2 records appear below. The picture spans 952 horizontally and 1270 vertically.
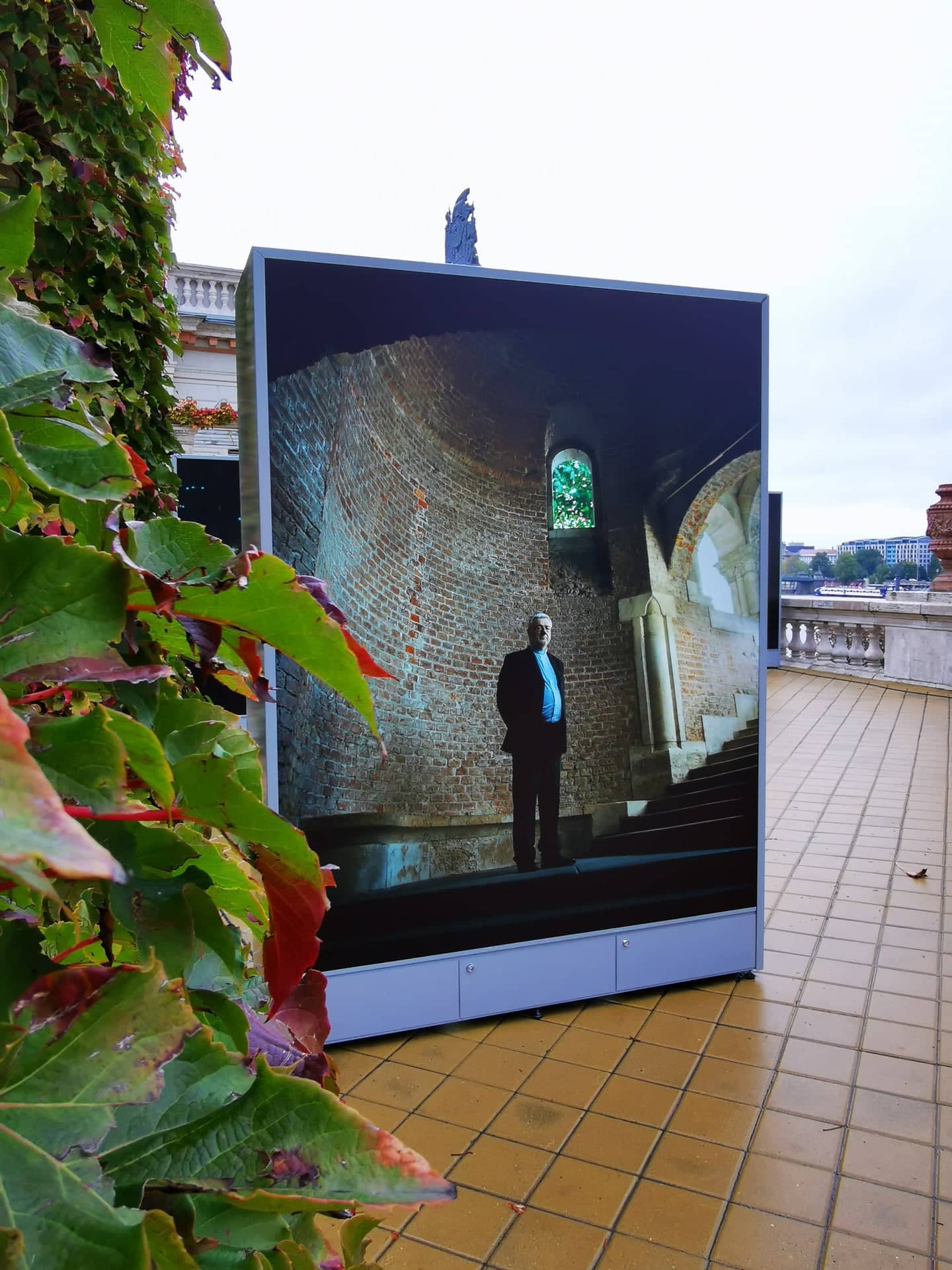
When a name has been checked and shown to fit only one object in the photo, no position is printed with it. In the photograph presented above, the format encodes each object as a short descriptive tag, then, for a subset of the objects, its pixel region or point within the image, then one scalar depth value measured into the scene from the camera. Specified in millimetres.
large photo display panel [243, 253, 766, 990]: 3404
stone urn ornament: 14297
